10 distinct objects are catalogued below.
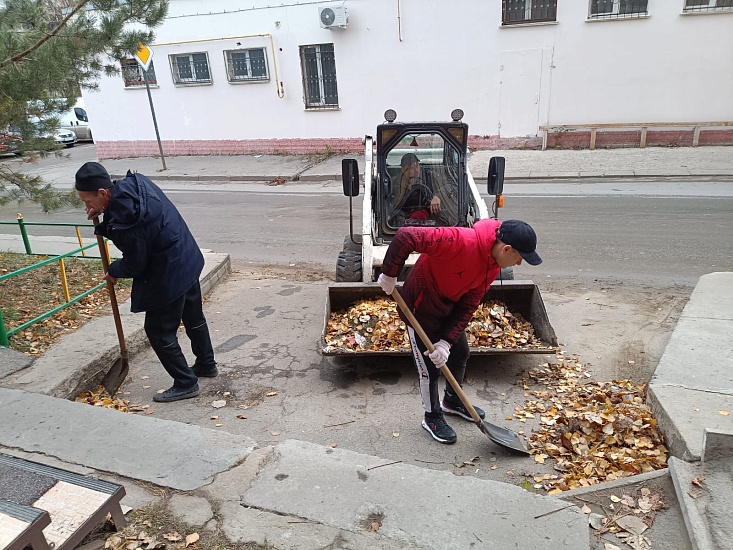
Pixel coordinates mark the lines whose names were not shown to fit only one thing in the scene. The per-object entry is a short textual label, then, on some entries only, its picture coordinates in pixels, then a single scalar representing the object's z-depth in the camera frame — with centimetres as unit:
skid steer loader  603
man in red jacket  322
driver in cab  610
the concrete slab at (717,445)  288
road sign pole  1604
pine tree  473
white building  1393
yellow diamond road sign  1335
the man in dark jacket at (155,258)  377
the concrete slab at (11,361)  433
